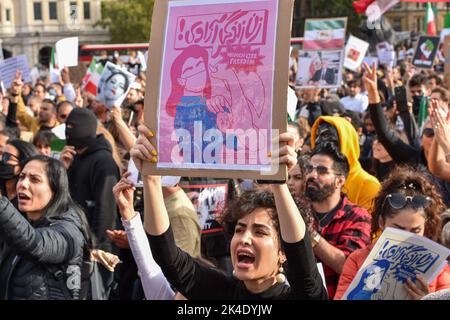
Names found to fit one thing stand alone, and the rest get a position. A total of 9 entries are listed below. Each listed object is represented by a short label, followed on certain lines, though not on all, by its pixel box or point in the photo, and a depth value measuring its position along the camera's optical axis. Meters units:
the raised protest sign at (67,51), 10.86
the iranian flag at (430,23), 21.42
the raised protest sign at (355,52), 14.70
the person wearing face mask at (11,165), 6.09
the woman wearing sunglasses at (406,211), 3.77
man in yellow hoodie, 5.47
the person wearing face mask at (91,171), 6.13
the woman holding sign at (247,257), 3.27
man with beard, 4.25
